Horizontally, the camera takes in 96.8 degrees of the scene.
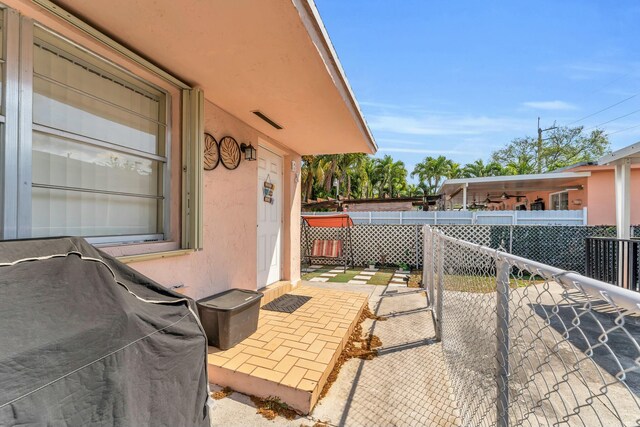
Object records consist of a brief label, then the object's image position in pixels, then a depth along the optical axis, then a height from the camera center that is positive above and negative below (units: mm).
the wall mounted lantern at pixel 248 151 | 3674 +812
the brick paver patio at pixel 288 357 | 2176 -1286
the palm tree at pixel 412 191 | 36375 +3063
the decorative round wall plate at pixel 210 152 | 3041 +674
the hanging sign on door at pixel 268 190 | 4534 +386
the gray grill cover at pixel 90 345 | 883 -494
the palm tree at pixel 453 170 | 33500 +5294
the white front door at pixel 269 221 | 4418 -112
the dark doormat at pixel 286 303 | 3877 -1299
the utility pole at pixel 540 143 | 26597 +6915
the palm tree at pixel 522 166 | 24045 +4511
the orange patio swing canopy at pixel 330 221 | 8199 -202
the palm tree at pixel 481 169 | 27356 +4563
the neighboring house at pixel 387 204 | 12336 +541
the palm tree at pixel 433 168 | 33594 +5507
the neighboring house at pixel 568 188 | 9328 +1157
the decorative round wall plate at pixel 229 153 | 3320 +740
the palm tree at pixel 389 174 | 32875 +4720
